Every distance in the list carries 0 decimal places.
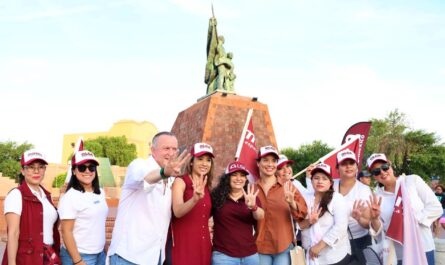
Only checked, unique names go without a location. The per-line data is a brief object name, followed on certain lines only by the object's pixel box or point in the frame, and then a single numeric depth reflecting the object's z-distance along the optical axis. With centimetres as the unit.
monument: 1727
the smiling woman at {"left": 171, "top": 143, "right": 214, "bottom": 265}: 352
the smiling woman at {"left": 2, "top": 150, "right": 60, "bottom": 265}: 317
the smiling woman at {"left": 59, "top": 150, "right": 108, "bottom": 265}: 335
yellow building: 5712
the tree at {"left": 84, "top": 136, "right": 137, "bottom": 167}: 4984
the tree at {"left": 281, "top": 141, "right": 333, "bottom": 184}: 3728
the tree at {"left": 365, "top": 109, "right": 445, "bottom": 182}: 3344
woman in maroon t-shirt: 372
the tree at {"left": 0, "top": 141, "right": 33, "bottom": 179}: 4262
